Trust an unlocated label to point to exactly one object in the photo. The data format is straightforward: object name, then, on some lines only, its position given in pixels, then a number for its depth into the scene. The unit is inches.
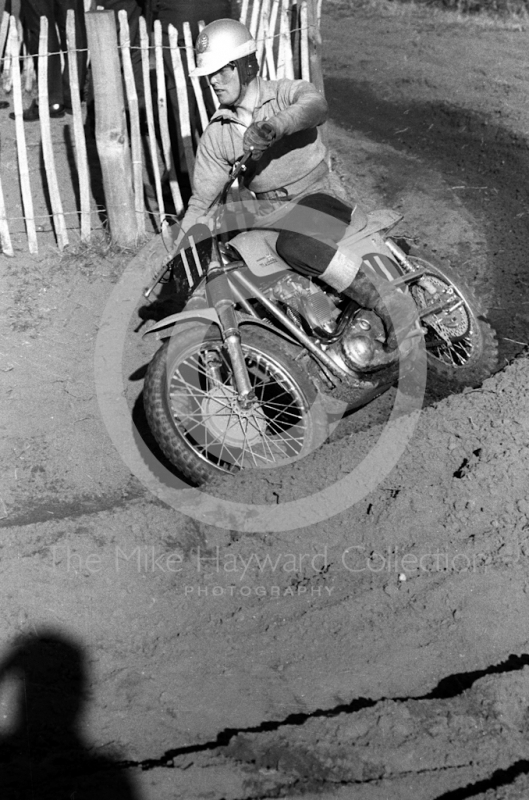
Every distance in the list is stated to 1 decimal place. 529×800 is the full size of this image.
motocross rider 186.4
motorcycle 184.9
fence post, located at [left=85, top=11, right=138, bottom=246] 265.0
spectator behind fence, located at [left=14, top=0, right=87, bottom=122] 373.7
